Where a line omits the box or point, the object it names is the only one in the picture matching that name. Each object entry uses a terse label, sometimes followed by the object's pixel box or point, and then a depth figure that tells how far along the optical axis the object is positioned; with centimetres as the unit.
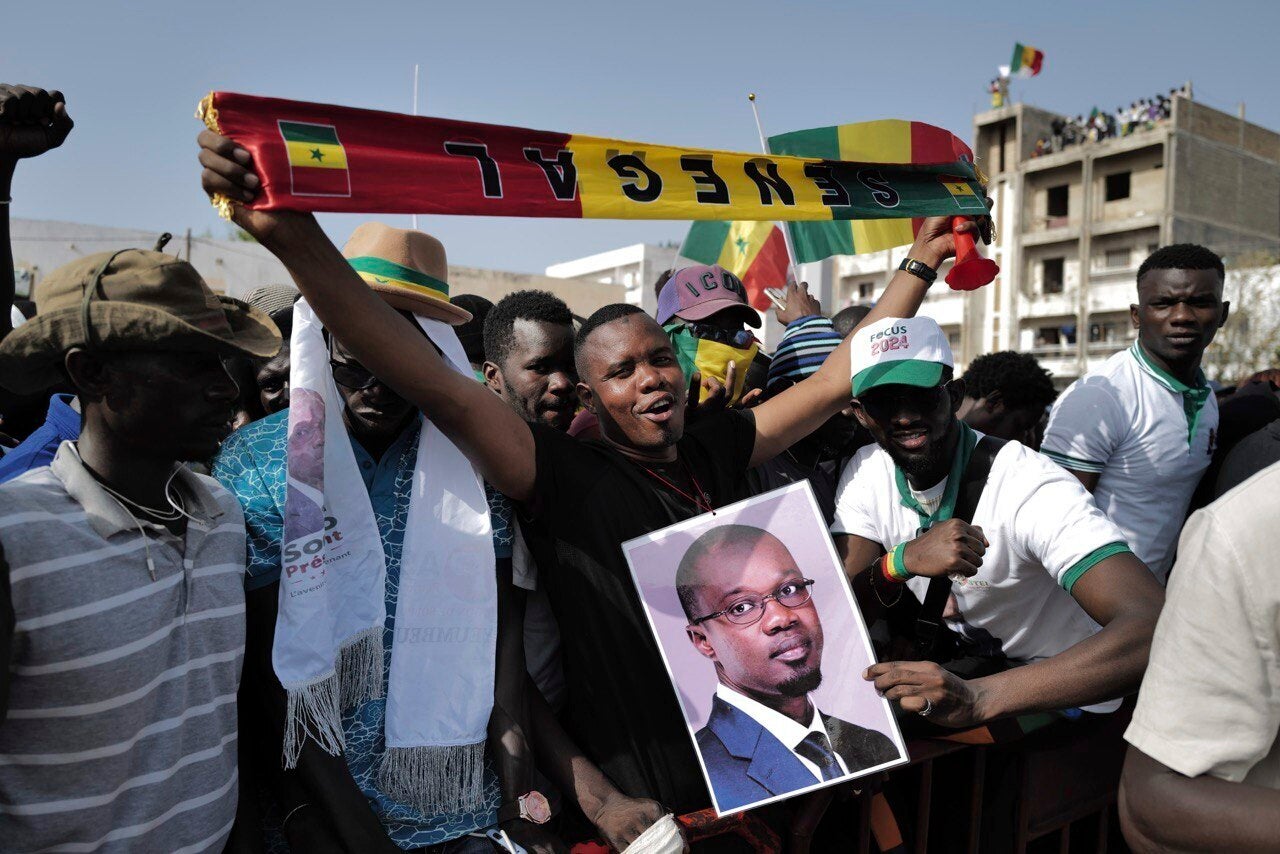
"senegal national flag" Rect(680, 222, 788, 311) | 576
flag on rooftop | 4441
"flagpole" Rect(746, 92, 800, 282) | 451
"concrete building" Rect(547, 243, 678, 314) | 3850
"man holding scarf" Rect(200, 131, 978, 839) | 195
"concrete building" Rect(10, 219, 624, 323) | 2520
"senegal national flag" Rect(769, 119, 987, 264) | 318
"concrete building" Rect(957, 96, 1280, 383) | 4106
